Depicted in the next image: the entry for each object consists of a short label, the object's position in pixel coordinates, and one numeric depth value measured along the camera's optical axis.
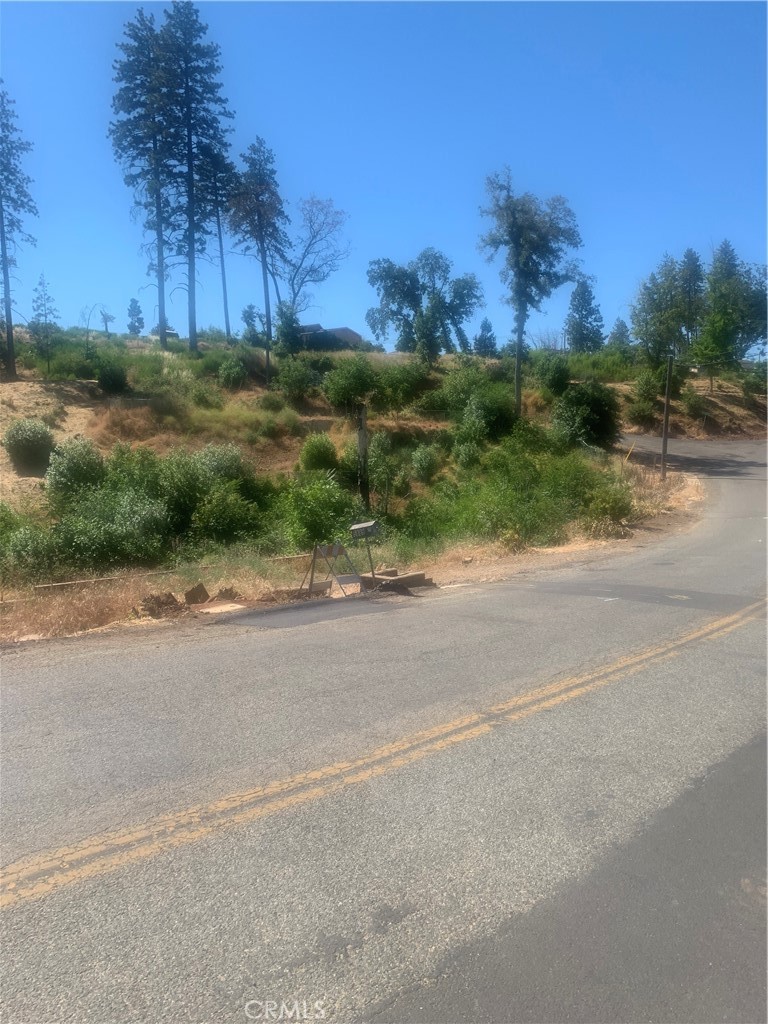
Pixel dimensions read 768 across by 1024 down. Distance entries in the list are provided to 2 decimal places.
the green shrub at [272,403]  39.94
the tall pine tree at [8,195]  35.56
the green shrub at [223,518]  23.36
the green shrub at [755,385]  67.44
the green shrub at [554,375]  49.72
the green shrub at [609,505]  23.92
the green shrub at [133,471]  23.89
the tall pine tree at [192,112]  43.88
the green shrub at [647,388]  57.75
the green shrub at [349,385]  40.34
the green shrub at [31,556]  18.23
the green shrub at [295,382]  41.53
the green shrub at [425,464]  35.50
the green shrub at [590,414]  43.28
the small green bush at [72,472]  25.03
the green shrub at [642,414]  57.16
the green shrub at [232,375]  41.88
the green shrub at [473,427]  39.22
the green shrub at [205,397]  37.55
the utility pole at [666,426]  35.15
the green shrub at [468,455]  36.47
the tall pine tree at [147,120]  43.53
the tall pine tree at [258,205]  47.50
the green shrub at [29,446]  28.44
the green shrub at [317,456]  32.53
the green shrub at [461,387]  43.22
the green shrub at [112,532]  19.39
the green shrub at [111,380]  36.50
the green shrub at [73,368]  38.03
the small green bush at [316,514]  23.38
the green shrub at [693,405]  60.41
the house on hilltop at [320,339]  57.69
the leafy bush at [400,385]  42.78
